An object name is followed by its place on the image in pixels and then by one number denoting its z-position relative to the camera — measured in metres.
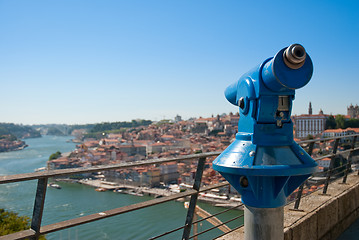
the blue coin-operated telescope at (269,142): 1.12
